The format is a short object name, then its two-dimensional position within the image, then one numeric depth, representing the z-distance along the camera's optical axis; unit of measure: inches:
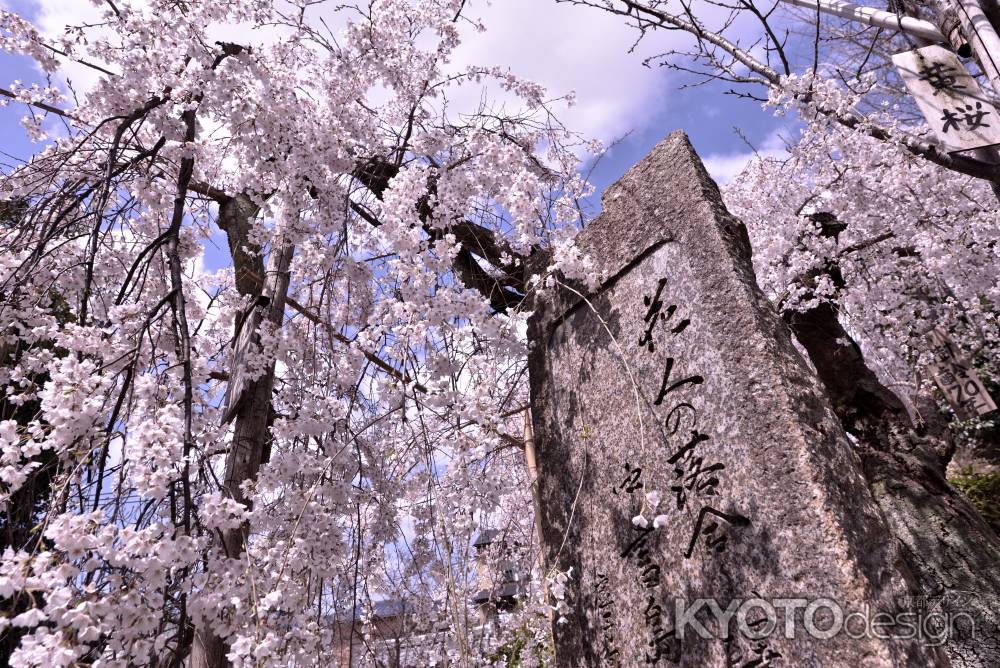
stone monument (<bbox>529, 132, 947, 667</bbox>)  55.1
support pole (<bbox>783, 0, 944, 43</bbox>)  151.9
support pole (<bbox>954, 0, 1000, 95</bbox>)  132.7
